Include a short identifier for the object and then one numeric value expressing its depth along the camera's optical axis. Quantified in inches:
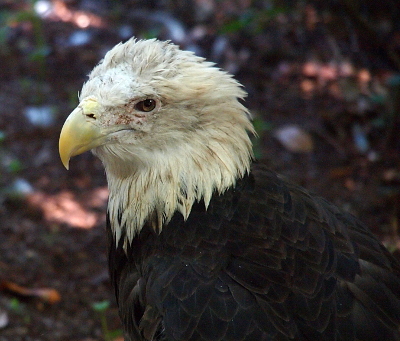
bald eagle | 227.5
